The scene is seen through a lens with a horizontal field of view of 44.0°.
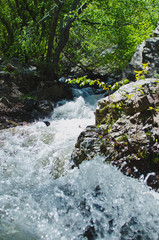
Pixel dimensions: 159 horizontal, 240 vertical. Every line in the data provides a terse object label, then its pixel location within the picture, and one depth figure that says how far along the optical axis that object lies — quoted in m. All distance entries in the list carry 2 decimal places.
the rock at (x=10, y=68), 9.75
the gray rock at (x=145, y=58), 6.81
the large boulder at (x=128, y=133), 3.14
